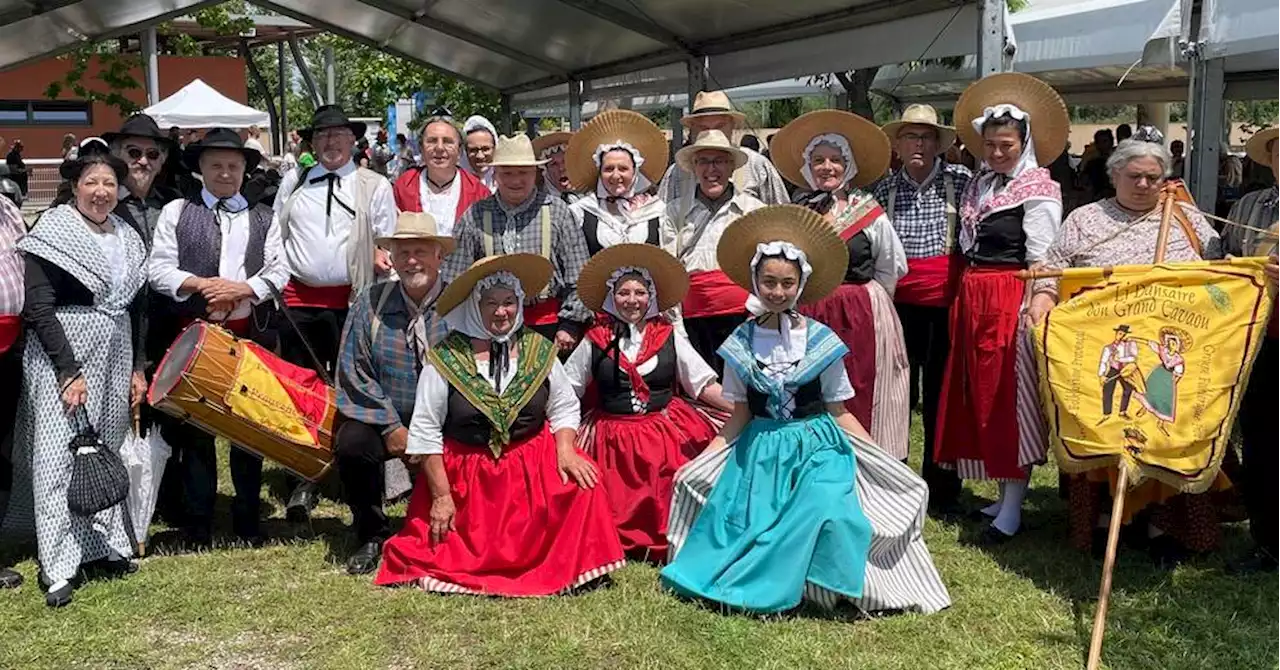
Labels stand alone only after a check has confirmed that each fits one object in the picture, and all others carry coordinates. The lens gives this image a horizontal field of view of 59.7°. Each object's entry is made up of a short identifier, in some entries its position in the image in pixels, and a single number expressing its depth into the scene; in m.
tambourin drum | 4.31
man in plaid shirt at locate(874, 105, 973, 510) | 4.97
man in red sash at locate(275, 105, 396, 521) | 5.01
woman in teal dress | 3.86
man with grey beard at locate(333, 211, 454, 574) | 4.46
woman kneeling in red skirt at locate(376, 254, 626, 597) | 4.20
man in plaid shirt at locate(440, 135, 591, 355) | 4.84
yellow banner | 3.88
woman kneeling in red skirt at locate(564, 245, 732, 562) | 4.54
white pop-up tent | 15.62
